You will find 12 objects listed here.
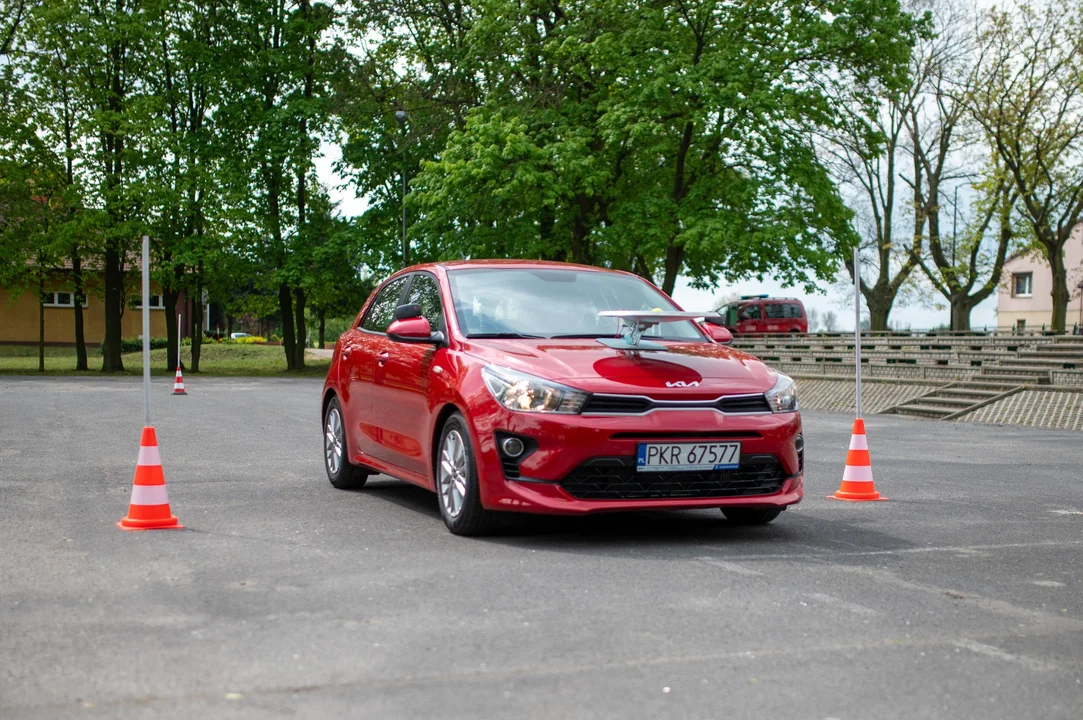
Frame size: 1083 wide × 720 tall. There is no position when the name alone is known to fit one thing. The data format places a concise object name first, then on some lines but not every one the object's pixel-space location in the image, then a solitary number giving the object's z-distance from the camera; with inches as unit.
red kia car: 269.1
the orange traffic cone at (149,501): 296.5
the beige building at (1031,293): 3063.5
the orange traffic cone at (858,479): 368.5
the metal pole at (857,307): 384.5
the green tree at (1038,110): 1605.6
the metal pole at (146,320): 307.3
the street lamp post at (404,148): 1465.3
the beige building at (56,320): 2723.9
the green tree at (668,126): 1310.3
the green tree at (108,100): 1689.2
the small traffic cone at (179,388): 1103.6
